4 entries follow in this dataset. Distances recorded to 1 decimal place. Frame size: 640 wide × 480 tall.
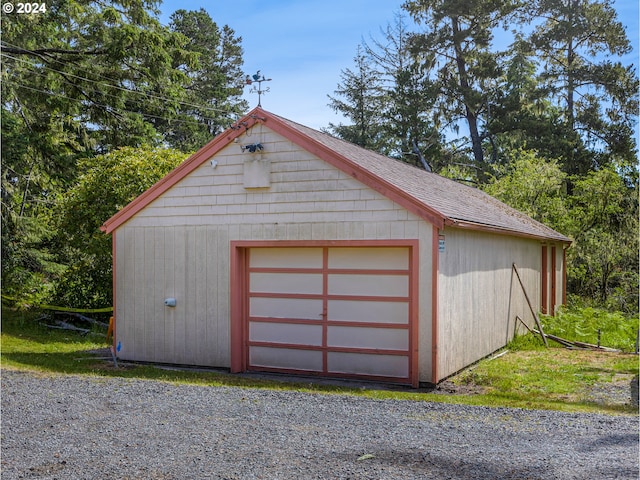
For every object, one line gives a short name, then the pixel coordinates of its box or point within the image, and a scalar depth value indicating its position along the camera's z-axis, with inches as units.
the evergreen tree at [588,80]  1103.6
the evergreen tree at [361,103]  1348.4
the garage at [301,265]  367.6
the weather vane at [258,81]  417.4
